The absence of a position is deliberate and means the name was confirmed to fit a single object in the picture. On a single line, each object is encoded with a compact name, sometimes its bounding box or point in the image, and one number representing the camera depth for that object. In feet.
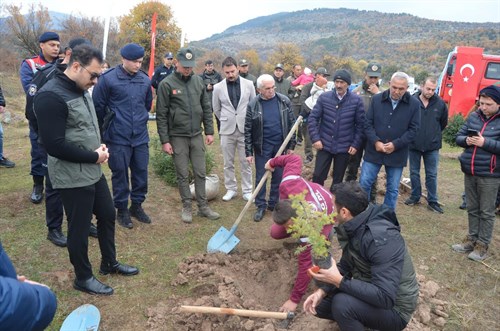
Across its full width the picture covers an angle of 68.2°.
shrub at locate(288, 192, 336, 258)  7.64
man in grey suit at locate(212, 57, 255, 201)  18.02
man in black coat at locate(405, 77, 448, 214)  18.15
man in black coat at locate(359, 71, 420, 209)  15.35
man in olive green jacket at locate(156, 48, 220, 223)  14.67
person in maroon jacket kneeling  9.97
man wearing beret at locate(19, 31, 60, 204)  14.42
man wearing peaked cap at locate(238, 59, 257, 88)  24.18
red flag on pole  35.44
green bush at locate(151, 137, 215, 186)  19.81
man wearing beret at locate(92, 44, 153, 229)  13.12
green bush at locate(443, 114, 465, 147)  33.27
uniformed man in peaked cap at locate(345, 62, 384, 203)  18.12
